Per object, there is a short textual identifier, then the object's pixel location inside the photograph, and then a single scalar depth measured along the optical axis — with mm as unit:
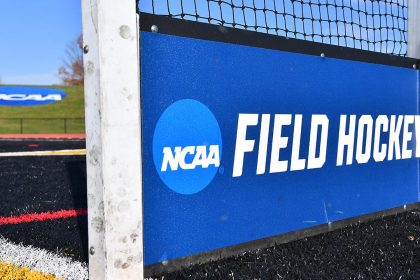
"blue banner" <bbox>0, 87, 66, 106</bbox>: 34656
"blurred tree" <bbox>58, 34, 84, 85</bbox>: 51156
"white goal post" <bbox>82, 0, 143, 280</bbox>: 2260
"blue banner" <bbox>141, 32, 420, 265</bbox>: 2645
